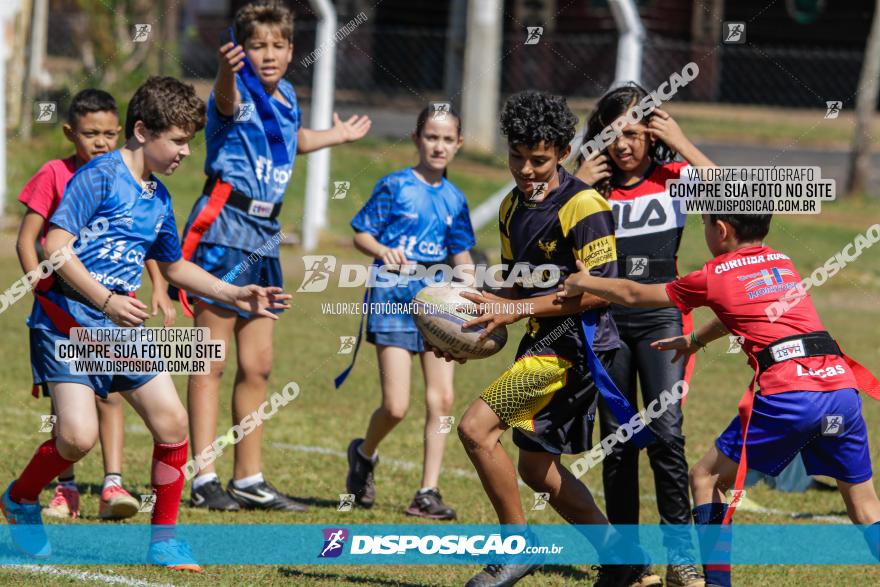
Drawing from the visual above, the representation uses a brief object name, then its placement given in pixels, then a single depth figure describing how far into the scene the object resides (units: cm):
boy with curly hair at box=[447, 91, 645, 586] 1045
